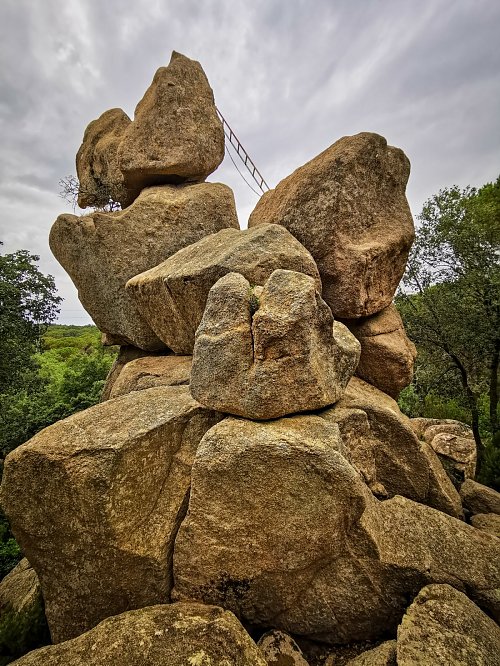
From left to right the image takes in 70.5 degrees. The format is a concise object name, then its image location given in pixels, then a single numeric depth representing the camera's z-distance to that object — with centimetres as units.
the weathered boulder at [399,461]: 771
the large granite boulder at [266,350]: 583
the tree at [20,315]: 1491
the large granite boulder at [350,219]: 916
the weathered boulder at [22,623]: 627
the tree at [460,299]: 1694
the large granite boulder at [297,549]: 526
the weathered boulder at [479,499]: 898
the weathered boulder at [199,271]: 782
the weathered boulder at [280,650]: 517
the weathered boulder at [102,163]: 1444
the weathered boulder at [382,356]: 963
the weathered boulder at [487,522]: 761
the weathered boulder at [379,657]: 467
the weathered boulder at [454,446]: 1012
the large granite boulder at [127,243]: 1099
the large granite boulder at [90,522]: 552
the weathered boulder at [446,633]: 433
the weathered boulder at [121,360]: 1178
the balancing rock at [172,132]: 1246
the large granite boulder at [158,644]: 434
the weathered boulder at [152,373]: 897
